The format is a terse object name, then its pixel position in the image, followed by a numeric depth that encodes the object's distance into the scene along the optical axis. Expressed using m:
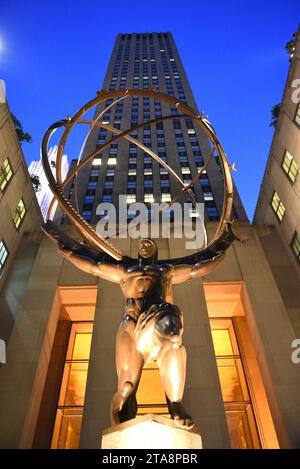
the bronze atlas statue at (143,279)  4.34
